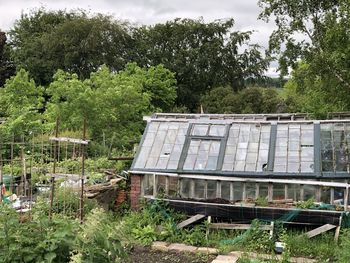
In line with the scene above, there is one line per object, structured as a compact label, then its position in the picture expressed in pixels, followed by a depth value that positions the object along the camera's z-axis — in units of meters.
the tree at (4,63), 29.98
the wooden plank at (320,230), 8.08
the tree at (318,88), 11.86
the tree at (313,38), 10.59
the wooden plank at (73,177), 8.97
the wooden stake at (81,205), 7.24
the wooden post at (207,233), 8.50
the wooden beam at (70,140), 7.26
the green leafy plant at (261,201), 8.78
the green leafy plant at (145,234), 8.41
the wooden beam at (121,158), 12.41
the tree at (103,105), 15.55
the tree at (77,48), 28.33
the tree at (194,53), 29.69
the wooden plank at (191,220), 8.78
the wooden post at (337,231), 7.90
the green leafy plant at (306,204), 8.49
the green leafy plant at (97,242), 4.33
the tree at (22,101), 13.65
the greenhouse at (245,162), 9.08
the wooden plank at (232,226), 8.30
